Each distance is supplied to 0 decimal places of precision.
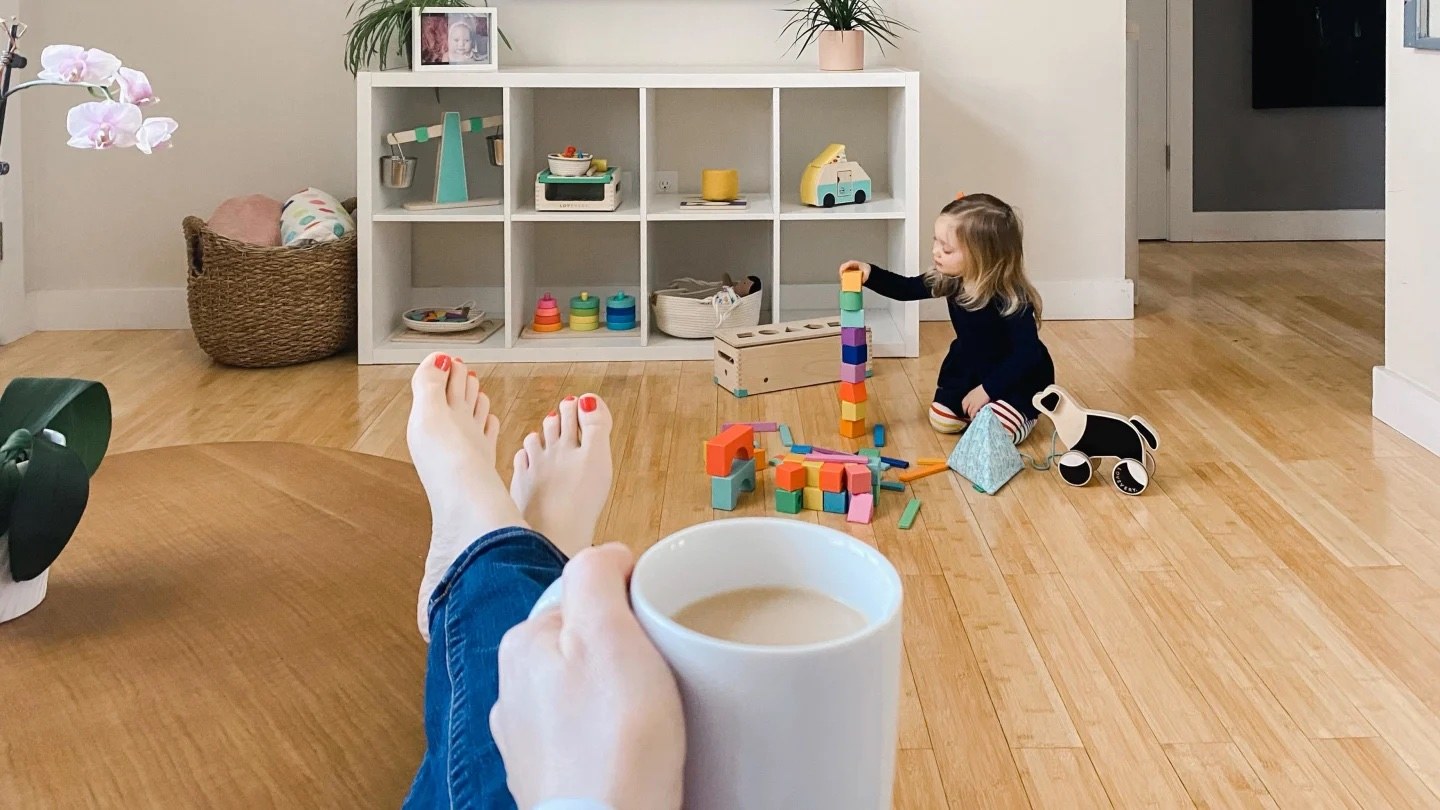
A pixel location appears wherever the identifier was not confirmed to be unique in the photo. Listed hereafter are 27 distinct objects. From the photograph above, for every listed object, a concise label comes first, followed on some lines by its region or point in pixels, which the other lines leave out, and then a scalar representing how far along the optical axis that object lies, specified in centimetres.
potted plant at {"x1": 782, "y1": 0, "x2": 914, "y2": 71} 341
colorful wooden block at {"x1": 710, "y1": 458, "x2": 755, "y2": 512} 224
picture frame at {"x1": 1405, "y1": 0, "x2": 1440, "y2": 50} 244
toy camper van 340
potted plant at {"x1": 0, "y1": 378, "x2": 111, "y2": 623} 92
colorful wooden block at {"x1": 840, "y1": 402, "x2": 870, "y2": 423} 265
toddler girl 269
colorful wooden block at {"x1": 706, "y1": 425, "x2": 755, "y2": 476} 225
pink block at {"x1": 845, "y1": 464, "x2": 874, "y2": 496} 221
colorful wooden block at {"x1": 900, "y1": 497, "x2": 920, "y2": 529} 214
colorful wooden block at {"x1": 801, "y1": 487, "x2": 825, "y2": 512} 226
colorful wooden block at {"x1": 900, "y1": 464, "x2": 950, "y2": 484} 239
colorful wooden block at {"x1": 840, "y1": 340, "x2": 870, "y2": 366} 263
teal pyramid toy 233
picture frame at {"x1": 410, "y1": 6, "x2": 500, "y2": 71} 329
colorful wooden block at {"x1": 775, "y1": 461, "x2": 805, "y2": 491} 224
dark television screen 511
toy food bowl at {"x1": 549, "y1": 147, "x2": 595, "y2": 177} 335
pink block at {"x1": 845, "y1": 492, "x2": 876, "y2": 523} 217
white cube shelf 362
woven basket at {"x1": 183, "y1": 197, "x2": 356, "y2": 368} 318
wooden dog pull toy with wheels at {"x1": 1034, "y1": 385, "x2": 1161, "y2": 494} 228
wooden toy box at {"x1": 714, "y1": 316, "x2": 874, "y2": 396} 301
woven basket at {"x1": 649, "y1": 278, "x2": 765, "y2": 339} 337
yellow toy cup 345
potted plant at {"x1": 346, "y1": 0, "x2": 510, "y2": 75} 340
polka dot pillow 331
